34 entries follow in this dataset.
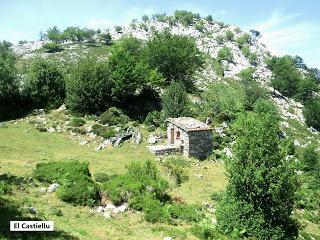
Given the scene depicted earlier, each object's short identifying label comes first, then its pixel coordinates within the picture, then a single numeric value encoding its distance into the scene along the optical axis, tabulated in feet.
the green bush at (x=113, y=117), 162.17
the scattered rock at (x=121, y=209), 75.33
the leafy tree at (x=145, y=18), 606.14
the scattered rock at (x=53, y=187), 80.48
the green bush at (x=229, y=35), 570.05
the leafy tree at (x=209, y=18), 626.64
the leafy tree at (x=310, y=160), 158.10
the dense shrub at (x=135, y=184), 79.87
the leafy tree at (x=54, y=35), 473.67
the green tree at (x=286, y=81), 376.27
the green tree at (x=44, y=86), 191.83
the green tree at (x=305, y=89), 374.84
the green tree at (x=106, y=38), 438.40
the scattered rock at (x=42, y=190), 78.89
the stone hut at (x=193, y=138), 132.98
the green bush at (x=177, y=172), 107.45
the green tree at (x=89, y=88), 173.47
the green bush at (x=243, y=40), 554.26
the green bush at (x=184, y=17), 590.22
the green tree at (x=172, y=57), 216.95
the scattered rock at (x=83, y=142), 142.97
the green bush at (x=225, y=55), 466.70
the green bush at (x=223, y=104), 188.01
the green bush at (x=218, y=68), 397.39
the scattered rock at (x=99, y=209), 73.93
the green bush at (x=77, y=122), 159.63
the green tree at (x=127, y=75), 180.86
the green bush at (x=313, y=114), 308.36
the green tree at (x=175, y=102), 163.22
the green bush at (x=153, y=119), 165.48
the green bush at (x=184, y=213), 77.36
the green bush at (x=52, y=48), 384.68
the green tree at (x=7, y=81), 187.83
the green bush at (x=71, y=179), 76.02
